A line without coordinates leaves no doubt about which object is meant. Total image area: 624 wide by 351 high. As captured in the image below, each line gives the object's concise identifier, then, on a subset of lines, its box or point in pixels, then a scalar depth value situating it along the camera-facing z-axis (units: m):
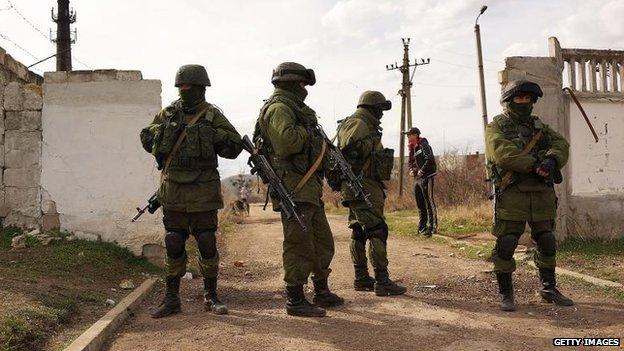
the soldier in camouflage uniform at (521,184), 4.49
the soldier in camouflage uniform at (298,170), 4.25
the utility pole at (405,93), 21.88
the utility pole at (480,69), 14.19
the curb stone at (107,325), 3.60
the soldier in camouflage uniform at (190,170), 4.41
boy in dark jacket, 9.30
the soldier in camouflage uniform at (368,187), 5.07
